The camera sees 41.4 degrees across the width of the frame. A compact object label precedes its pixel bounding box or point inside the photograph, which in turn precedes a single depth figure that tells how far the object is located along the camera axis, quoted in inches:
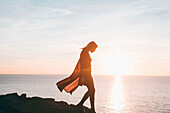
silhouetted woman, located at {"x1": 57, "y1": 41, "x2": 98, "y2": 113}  383.9
